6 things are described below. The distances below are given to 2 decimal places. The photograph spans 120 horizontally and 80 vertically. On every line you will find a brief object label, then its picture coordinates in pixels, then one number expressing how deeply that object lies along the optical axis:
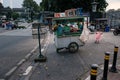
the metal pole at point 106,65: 2.55
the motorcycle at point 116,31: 10.41
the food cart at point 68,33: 4.87
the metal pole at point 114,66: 3.08
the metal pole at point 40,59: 3.92
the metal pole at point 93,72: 1.84
